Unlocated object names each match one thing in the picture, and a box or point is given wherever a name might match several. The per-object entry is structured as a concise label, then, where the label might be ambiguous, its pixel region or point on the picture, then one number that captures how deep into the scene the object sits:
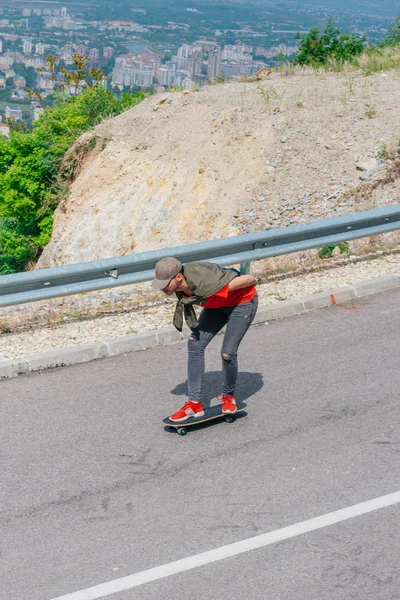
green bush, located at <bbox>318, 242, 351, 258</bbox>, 11.36
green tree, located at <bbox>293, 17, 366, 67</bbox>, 24.88
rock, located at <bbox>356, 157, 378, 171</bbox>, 15.54
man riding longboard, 6.70
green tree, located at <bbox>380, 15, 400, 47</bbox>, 24.72
